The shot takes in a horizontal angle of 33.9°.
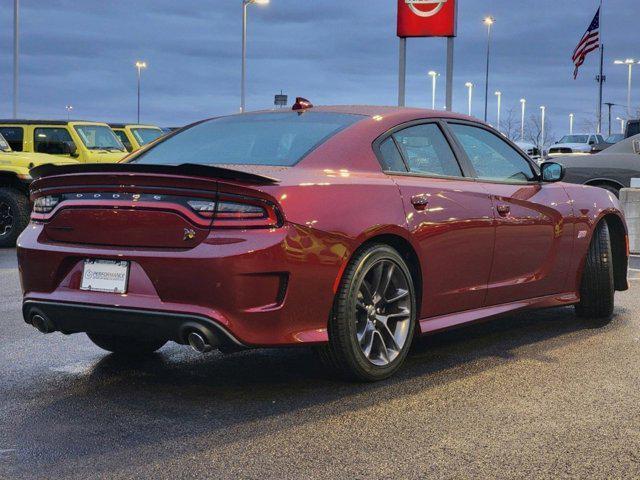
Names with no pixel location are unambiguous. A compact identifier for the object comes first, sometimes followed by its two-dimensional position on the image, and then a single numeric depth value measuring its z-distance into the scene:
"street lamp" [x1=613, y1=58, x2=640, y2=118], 86.64
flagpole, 72.81
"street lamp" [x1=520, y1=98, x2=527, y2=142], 101.85
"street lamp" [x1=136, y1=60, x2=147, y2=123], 75.38
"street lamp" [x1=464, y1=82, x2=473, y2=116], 83.42
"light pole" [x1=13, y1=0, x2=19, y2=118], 35.31
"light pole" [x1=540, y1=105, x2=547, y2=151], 106.24
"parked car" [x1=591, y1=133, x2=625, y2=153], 31.00
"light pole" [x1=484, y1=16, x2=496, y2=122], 70.81
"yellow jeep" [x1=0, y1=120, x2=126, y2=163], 19.09
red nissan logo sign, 24.81
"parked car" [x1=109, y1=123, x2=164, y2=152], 27.16
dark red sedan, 4.79
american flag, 37.97
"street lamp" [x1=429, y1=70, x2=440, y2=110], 71.61
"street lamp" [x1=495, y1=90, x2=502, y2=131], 99.38
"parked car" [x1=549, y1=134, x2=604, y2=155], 44.06
